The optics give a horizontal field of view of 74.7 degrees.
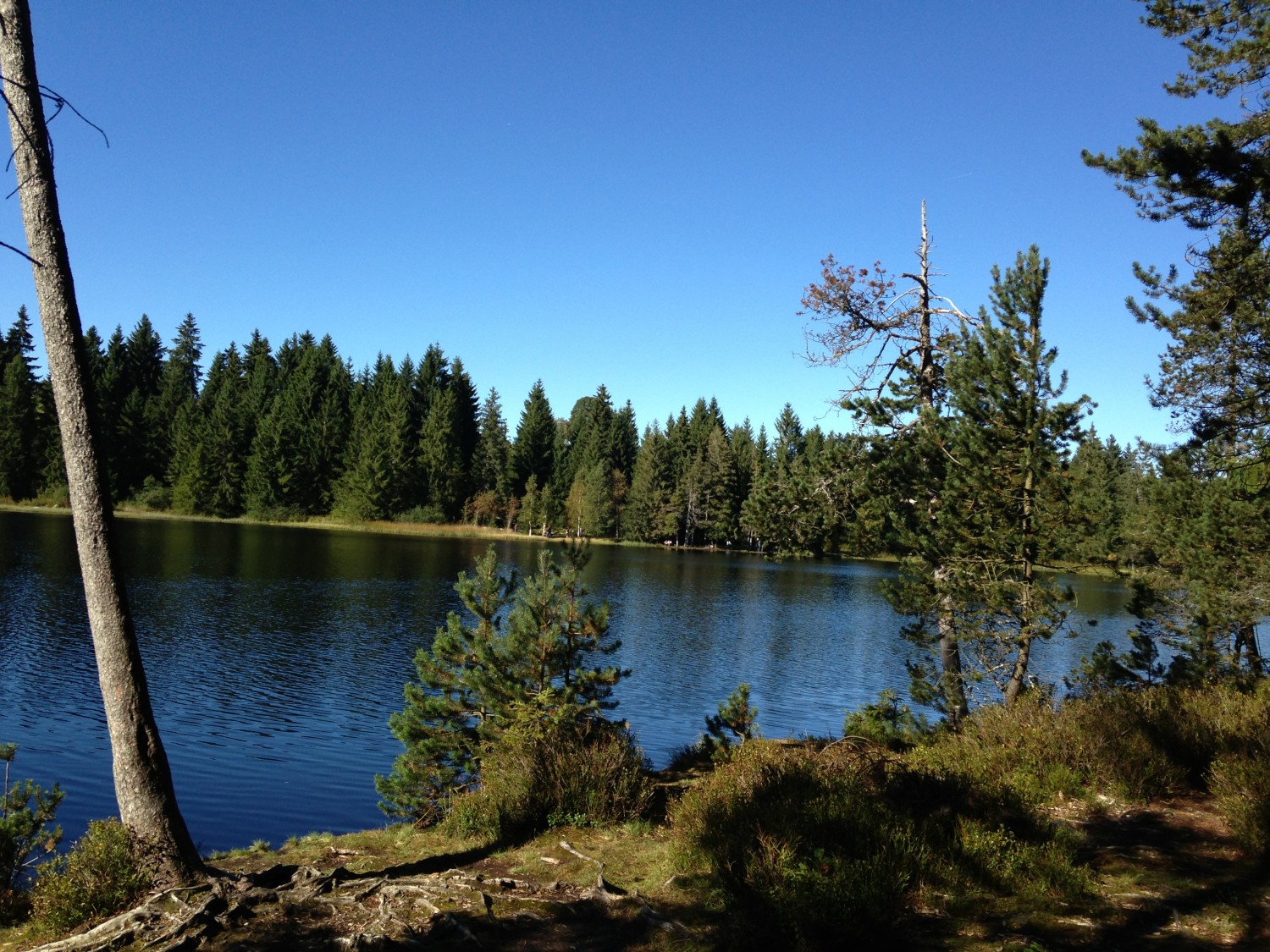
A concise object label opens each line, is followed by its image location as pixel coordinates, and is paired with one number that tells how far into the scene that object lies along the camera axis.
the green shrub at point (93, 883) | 5.42
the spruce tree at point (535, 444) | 88.38
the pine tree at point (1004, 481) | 11.79
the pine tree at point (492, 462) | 85.94
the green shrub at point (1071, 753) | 7.29
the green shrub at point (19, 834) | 6.54
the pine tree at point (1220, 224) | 8.41
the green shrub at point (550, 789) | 7.55
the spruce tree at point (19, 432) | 67.38
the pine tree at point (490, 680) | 9.46
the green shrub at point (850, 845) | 4.74
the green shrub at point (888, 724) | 10.52
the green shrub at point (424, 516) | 78.06
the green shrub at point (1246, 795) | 5.92
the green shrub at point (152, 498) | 75.31
